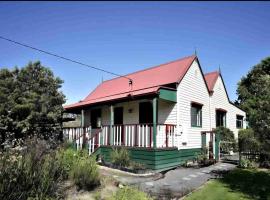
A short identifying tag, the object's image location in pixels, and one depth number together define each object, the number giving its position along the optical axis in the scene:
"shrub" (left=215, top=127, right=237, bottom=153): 18.31
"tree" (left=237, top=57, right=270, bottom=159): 8.74
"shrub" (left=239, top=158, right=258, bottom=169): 13.00
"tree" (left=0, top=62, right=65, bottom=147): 18.41
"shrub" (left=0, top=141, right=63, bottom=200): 5.88
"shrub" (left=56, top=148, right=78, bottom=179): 7.70
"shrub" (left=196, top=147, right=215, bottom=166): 13.77
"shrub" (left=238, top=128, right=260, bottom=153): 13.22
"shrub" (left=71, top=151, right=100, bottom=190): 7.58
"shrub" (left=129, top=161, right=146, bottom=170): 11.82
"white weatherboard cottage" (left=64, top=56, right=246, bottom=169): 13.12
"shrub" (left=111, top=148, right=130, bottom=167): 12.31
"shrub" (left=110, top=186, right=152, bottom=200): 6.83
